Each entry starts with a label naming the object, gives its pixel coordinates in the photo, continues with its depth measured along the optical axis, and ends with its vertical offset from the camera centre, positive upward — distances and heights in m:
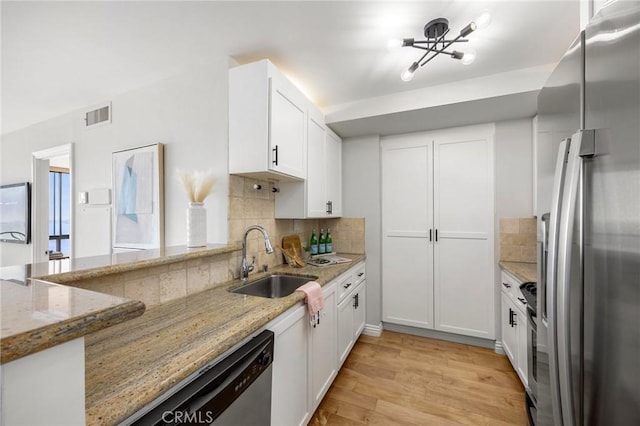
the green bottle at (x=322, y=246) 2.76 -0.37
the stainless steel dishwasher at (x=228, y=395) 0.68 -0.57
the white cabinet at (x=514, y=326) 1.81 -0.91
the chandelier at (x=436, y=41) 1.43 +0.98
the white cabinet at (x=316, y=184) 2.19 +0.27
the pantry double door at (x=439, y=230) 2.52 -0.19
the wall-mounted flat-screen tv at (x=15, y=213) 3.02 +0.00
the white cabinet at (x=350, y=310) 2.10 -0.92
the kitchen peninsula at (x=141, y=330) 0.43 -0.45
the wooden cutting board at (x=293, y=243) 2.37 -0.30
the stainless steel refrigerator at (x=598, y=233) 0.51 -0.05
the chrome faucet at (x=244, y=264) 1.75 -0.36
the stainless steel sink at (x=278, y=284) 1.85 -0.55
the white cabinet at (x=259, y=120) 1.65 +0.62
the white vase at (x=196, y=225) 1.55 -0.08
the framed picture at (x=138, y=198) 1.95 +0.12
